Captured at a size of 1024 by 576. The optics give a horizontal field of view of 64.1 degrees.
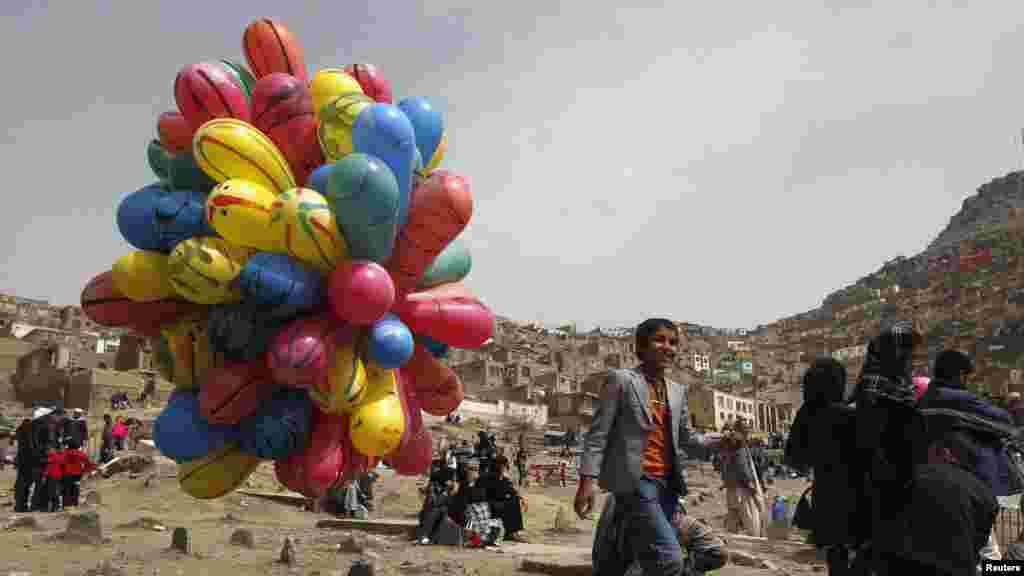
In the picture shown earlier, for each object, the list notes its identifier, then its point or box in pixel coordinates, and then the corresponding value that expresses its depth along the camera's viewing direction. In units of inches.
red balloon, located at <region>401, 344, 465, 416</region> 204.2
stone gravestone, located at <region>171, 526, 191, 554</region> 261.1
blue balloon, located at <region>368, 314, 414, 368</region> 174.2
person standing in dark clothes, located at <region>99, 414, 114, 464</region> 711.1
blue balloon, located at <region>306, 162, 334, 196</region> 172.2
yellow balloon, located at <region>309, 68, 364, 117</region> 193.0
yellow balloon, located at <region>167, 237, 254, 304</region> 167.3
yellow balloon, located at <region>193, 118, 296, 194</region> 169.8
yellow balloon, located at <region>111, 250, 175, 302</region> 179.2
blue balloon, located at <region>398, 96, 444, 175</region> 201.9
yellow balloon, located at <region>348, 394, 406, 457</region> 171.6
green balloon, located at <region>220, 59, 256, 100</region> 193.9
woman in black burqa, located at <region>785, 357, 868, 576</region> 128.3
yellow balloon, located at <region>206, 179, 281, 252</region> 164.9
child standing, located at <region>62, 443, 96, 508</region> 437.7
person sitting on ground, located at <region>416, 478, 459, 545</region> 335.6
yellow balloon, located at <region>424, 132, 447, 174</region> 214.8
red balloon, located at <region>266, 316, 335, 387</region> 165.8
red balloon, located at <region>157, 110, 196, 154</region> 192.4
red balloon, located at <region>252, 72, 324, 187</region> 183.3
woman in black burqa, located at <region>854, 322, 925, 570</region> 122.7
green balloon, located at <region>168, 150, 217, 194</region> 187.0
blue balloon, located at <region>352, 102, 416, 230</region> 170.4
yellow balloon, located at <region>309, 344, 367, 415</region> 171.5
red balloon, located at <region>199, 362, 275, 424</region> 173.6
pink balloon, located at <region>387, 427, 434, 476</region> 202.2
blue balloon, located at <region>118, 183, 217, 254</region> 179.5
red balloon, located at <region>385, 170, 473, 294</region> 177.9
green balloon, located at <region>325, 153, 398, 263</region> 162.2
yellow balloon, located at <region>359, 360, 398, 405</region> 177.8
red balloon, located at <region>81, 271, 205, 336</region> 187.9
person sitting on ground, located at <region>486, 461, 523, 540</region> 358.6
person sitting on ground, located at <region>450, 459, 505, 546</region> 329.1
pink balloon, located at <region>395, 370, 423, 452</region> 192.7
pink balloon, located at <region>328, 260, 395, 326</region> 167.0
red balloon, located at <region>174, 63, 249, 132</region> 183.0
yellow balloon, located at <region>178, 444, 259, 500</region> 184.1
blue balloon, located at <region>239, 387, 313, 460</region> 177.0
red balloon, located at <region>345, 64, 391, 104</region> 207.3
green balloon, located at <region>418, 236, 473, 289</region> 201.9
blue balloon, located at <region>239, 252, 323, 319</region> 165.0
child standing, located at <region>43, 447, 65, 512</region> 428.8
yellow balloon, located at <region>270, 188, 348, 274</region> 164.4
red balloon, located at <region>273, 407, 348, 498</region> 177.3
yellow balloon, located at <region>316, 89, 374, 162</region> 178.2
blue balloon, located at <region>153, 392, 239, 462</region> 178.5
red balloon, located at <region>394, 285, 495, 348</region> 192.5
